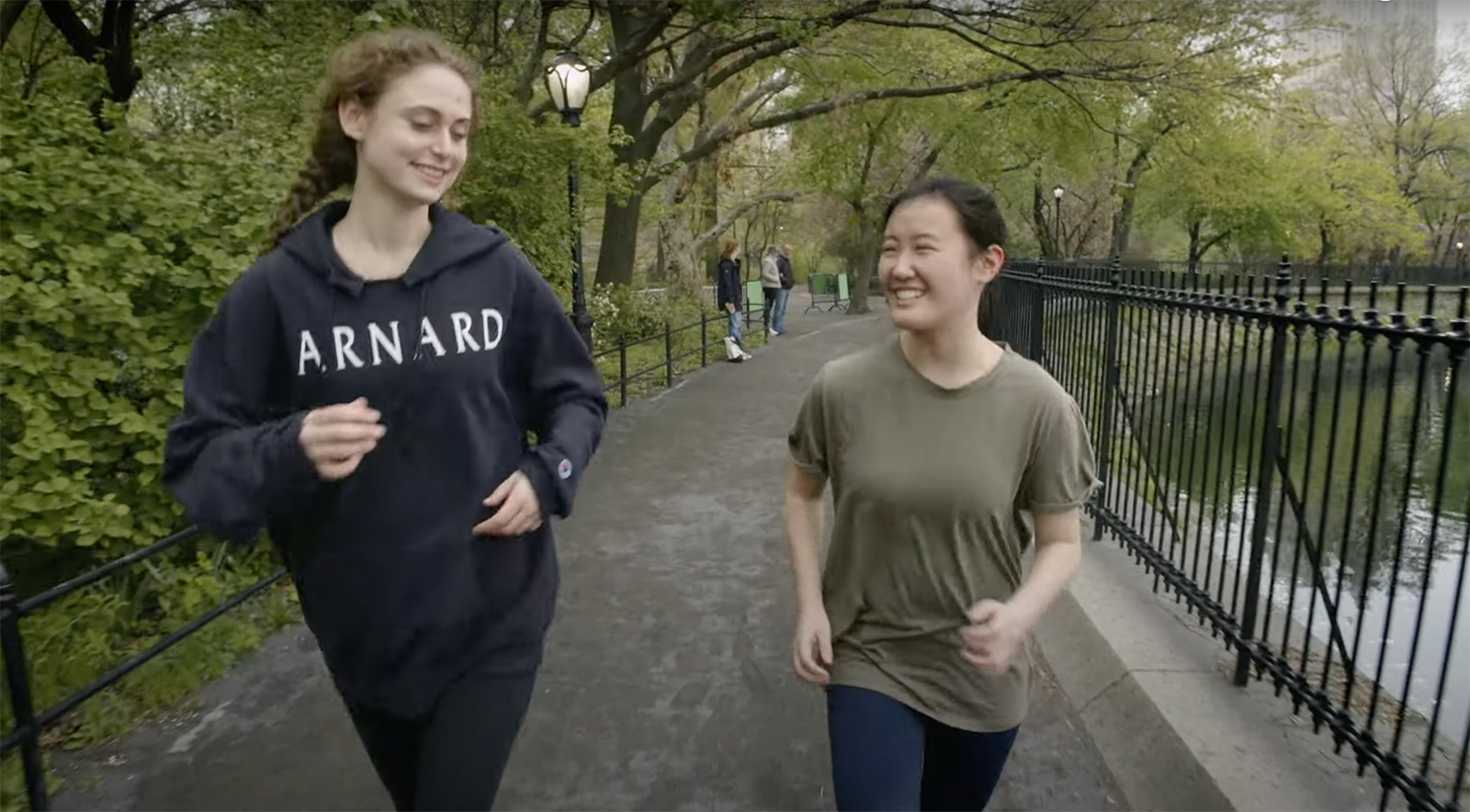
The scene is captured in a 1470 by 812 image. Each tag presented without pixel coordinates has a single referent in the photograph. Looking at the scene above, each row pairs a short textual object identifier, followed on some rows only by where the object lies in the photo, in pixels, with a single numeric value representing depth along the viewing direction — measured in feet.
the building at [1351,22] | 62.76
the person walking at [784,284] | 69.46
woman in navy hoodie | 5.83
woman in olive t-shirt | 6.81
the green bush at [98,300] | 13.87
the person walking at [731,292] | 51.44
